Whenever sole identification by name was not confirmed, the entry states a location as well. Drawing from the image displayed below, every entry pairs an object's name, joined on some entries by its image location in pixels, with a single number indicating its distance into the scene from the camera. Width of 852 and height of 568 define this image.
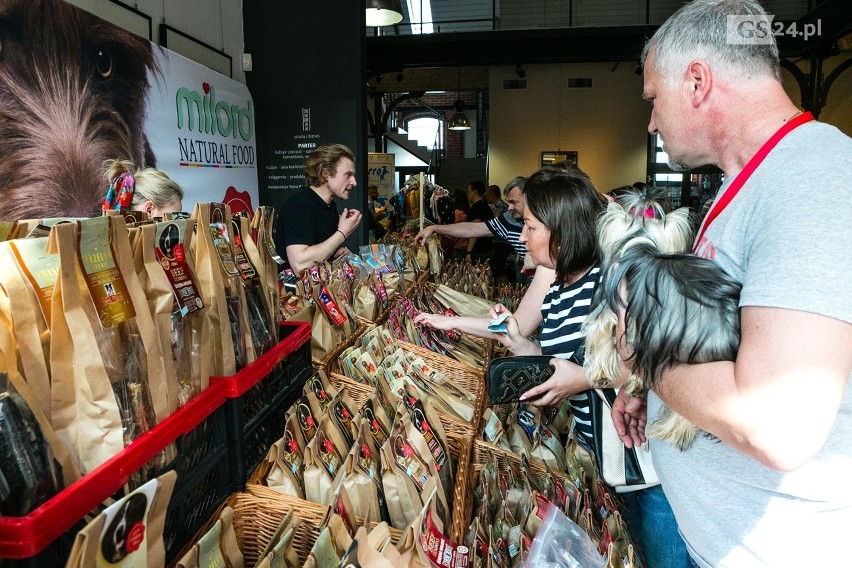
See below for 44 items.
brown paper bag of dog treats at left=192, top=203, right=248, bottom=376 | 1.15
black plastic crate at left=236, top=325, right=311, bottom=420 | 1.26
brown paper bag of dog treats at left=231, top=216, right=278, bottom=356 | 1.33
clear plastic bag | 1.17
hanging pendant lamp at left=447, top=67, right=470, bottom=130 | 14.02
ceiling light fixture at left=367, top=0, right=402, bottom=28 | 4.96
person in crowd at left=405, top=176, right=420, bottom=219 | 7.23
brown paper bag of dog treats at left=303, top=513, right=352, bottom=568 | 0.97
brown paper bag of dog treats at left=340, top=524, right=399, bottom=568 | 0.83
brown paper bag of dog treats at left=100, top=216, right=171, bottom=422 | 0.93
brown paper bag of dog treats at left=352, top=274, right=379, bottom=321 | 2.58
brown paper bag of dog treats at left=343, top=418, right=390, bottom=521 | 1.23
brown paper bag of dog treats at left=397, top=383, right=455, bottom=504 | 1.51
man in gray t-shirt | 0.74
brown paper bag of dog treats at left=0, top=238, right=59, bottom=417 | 0.80
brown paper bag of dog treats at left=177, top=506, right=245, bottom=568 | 0.89
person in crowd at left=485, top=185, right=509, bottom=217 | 8.52
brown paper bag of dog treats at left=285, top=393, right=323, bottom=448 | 1.41
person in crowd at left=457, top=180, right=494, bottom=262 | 6.97
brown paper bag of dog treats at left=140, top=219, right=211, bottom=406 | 0.99
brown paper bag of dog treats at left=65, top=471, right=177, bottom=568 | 0.67
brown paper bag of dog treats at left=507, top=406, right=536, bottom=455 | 1.85
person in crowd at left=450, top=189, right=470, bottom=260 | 6.60
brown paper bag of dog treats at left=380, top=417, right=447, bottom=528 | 1.27
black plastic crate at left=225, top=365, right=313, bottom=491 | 1.18
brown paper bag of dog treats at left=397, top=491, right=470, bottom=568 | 1.03
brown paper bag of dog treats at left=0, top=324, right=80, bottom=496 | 0.74
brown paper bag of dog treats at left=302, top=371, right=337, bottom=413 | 1.57
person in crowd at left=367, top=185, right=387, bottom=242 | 8.40
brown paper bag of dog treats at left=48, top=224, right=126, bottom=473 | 0.82
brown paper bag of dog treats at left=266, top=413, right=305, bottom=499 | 1.26
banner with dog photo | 3.23
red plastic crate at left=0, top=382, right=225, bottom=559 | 0.68
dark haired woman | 1.74
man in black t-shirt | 3.28
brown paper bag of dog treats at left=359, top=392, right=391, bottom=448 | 1.50
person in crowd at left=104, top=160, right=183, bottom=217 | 2.75
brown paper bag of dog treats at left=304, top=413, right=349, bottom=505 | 1.29
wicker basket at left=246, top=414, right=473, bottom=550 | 1.26
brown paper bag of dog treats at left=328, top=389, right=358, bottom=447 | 1.46
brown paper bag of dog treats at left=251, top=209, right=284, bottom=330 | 1.46
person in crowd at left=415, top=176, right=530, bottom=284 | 4.42
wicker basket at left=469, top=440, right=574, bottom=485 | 1.66
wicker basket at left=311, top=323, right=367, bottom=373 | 1.85
